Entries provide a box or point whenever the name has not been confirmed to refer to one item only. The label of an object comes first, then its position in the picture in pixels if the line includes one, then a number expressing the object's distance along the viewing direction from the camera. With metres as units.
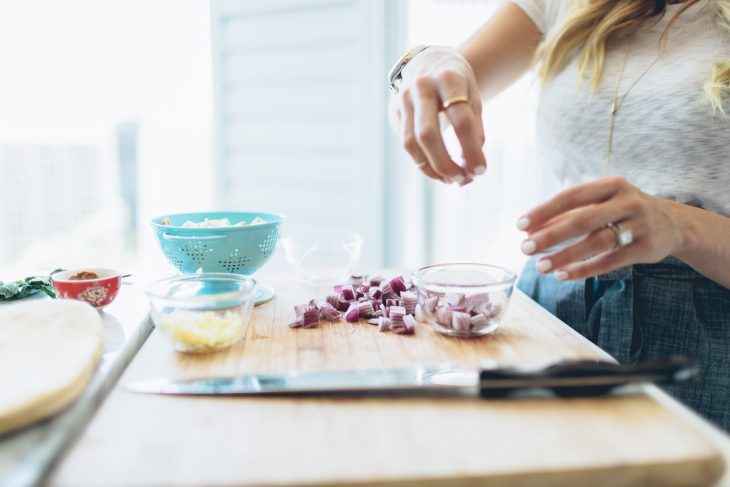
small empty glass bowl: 1.12
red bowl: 0.89
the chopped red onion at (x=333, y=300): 0.92
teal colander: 0.93
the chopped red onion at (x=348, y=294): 0.95
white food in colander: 0.96
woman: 0.75
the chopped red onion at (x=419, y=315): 0.87
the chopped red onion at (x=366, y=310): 0.88
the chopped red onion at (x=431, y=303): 0.82
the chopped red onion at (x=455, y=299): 0.82
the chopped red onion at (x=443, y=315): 0.80
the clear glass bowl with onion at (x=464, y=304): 0.80
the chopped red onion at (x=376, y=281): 1.03
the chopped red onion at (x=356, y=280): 1.05
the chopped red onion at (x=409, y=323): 0.82
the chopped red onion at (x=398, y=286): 0.97
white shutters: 2.11
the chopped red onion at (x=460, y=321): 0.79
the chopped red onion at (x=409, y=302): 0.90
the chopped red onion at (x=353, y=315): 0.87
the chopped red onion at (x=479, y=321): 0.79
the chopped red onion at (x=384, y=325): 0.83
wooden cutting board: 0.50
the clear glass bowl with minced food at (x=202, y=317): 0.74
